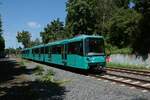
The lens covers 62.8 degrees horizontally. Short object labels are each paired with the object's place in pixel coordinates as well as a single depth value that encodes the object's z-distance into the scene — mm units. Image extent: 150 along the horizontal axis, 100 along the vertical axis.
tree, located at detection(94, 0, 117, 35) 24099
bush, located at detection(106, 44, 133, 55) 13622
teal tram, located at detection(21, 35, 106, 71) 8648
